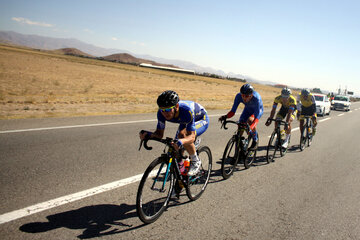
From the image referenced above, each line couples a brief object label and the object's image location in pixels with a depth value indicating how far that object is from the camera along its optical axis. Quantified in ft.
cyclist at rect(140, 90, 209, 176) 9.96
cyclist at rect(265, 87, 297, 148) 21.82
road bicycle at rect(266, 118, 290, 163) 20.30
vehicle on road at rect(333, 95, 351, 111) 88.17
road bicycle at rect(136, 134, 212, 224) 9.75
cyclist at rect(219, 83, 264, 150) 16.65
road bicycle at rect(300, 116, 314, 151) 25.68
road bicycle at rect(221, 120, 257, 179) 16.03
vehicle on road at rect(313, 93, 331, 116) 59.98
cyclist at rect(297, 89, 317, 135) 26.20
